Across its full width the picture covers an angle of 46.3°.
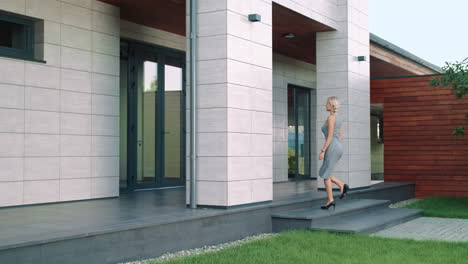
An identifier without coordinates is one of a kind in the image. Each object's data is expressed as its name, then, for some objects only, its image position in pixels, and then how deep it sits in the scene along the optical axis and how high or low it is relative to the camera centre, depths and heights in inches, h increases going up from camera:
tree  397.1 +51.6
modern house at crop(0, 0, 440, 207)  280.5 +33.7
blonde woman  298.2 +1.0
